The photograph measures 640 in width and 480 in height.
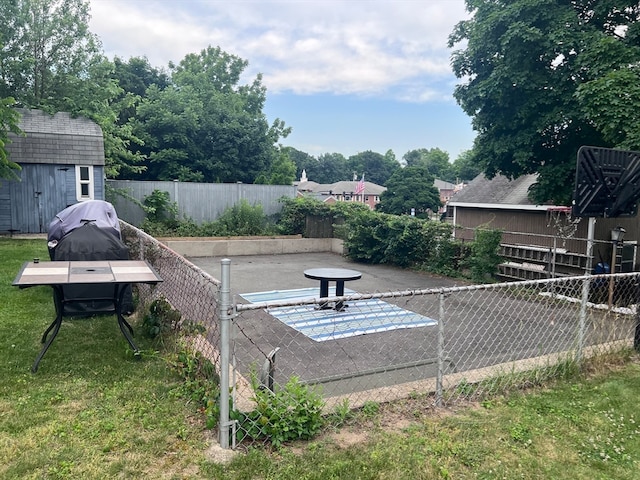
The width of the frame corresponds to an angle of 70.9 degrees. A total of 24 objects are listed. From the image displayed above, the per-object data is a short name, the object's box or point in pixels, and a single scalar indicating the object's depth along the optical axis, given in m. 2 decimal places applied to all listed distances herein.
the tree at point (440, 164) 80.75
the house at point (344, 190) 61.43
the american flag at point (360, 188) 39.87
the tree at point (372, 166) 92.12
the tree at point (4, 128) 8.06
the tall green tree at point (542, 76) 7.75
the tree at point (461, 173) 61.19
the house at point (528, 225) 10.67
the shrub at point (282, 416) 2.68
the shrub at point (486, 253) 9.48
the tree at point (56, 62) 15.49
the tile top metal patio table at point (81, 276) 3.38
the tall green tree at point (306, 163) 87.19
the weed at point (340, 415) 2.94
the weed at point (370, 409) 3.11
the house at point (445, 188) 65.75
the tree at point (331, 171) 91.38
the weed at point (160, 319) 4.17
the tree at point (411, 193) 37.06
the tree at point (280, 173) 21.88
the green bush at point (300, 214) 15.35
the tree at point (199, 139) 21.09
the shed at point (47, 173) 11.45
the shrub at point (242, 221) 15.02
